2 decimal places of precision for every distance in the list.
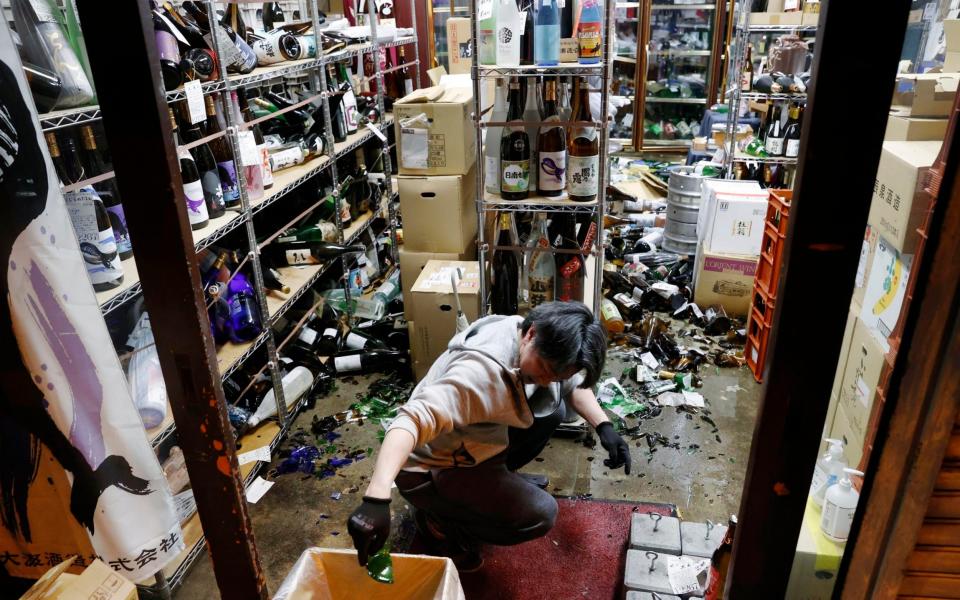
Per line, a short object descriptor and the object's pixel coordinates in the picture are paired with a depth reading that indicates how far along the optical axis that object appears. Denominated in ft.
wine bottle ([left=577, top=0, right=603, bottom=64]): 7.91
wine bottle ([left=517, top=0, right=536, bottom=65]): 8.66
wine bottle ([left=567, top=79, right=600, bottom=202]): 8.58
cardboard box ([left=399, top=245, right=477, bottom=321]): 11.08
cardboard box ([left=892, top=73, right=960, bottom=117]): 6.79
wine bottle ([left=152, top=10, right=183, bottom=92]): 6.99
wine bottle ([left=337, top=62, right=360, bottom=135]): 12.12
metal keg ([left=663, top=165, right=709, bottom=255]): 15.03
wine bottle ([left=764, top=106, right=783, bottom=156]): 14.39
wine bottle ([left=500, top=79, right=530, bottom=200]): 8.89
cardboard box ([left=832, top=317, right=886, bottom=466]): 6.61
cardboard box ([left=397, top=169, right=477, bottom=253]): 10.64
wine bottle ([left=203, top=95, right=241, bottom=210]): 8.59
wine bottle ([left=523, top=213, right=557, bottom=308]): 9.86
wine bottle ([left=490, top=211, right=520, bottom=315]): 10.43
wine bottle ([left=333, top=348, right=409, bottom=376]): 11.38
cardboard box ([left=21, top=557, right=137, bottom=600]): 4.49
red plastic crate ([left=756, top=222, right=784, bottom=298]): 10.43
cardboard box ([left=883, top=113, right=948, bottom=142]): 6.64
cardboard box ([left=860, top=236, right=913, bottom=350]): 6.13
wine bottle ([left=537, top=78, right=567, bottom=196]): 8.84
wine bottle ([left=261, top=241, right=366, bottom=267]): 11.04
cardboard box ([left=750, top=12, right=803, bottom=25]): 14.32
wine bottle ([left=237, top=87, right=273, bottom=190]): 9.32
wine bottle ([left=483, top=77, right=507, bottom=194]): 9.39
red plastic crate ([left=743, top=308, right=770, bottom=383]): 10.91
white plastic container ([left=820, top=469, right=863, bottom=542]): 5.25
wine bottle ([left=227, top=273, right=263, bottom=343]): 8.77
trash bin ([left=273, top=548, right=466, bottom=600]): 5.32
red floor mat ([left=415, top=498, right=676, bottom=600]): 7.16
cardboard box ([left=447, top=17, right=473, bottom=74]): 15.05
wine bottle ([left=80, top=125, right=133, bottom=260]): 6.84
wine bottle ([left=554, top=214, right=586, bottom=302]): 9.73
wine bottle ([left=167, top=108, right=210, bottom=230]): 7.55
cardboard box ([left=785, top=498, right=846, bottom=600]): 5.35
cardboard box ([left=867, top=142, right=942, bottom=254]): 5.81
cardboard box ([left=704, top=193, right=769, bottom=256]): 12.25
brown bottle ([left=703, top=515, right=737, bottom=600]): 4.78
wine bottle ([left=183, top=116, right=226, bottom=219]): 8.17
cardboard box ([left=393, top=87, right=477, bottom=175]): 10.34
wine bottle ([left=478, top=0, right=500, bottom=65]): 8.14
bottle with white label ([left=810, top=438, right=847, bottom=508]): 5.68
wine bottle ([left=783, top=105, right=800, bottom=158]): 14.11
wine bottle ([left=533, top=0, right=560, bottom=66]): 8.04
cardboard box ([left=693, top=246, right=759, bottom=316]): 12.63
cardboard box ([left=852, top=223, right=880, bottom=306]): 6.95
